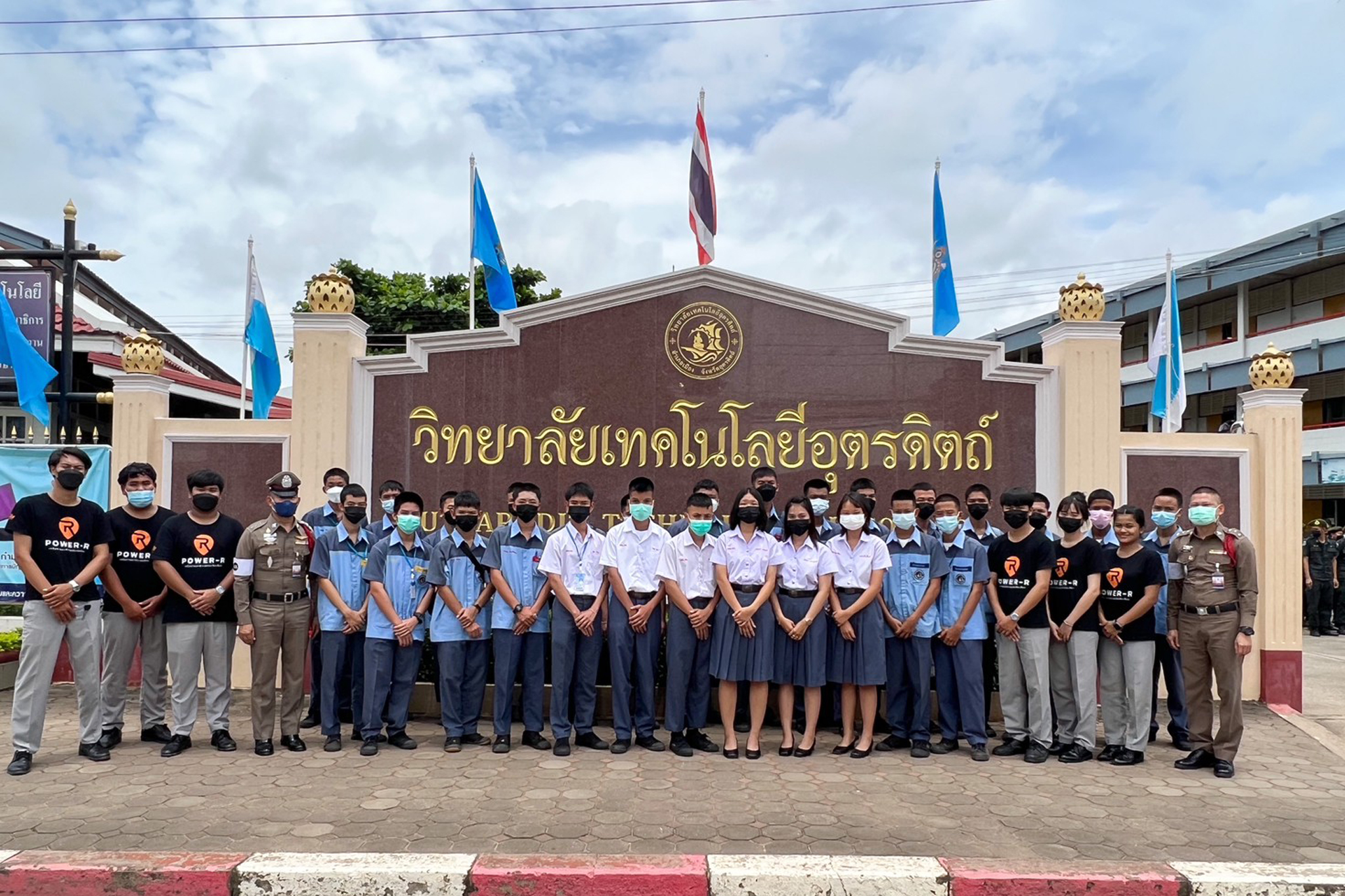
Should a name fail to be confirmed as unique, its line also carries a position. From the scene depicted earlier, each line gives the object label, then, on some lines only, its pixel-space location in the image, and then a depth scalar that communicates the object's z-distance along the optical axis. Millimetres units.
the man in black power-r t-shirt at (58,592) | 5242
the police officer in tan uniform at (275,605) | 5629
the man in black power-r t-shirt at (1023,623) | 5703
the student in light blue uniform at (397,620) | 5727
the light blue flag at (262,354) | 10055
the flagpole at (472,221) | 9477
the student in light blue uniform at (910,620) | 5836
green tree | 22750
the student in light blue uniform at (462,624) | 5773
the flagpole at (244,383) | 9785
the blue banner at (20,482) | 7855
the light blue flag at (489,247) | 9516
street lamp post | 7906
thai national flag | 8688
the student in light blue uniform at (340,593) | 5789
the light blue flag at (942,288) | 8984
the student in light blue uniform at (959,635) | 5824
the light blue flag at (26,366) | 7945
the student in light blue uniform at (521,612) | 5789
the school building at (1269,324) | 22203
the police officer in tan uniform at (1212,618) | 5434
